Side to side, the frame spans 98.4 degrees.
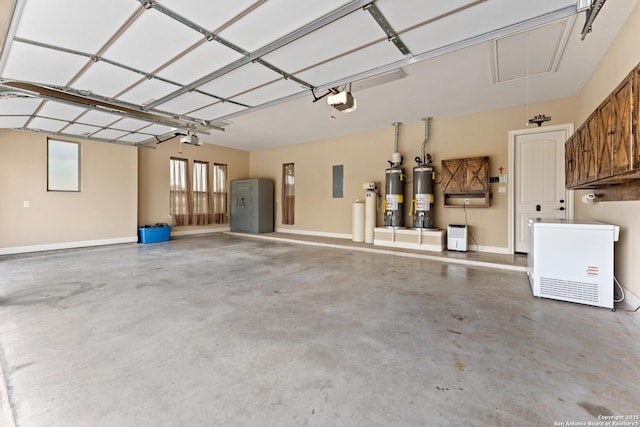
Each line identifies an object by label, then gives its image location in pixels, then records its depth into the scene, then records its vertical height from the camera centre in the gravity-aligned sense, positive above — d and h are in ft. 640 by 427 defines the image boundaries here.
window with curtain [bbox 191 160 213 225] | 30.19 +1.71
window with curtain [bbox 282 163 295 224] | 31.73 +2.16
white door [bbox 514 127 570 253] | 17.43 +2.17
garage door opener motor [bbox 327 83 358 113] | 12.48 +5.06
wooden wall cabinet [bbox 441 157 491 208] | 19.08 +2.27
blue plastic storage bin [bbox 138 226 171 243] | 25.38 -2.15
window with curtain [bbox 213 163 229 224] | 32.05 +2.10
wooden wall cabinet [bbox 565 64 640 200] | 6.98 +2.24
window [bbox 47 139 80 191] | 21.35 +3.60
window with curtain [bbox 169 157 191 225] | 28.48 +2.07
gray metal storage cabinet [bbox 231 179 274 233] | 30.89 +0.69
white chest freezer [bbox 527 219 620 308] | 10.19 -1.92
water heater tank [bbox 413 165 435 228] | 20.79 +1.15
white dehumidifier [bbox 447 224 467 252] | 19.76 -1.88
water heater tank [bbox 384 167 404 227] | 22.13 +1.06
